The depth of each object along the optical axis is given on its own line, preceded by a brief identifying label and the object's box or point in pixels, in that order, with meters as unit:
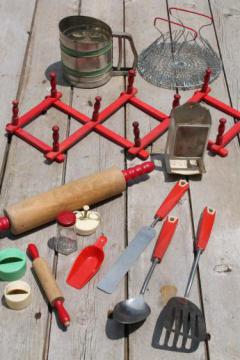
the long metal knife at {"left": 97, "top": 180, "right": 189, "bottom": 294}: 1.32
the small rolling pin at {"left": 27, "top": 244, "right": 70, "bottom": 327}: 1.22
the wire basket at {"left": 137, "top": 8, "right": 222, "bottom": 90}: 2.02
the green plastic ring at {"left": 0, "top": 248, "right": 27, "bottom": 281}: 1.29
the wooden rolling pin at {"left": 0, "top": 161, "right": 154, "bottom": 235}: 1.38
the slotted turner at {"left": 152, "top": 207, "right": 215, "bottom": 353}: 1.20
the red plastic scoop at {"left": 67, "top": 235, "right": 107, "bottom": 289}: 1.32
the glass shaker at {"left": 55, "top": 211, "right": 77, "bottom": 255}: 1.37
